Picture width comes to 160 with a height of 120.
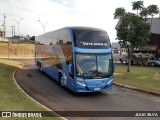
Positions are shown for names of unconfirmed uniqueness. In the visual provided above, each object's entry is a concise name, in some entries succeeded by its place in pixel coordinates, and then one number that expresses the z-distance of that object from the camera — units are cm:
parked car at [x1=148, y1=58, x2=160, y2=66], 2613
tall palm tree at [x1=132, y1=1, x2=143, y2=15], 1578
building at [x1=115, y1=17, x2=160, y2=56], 3078
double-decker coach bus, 788
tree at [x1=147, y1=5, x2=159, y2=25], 1566
